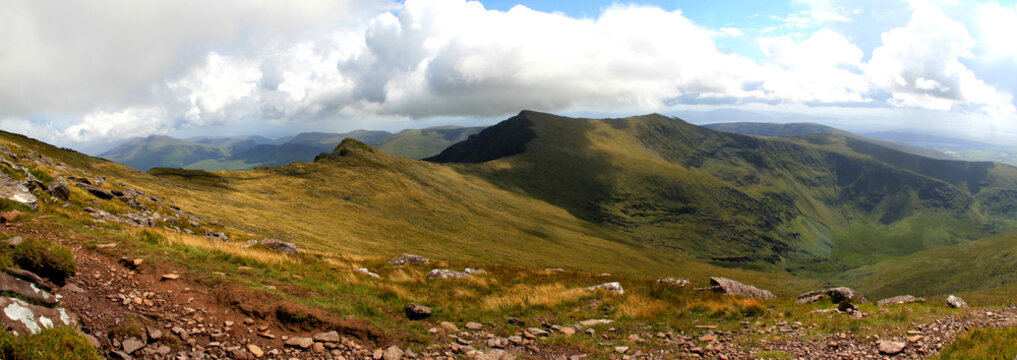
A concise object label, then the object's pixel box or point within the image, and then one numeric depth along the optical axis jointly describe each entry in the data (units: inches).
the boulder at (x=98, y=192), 1338.2
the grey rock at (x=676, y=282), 915.0
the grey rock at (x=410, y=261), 1106.5
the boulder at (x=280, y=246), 1136.8
